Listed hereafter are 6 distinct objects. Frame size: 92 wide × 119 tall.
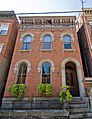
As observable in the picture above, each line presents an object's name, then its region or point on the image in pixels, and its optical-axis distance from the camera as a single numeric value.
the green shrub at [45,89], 6.13
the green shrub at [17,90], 6.14
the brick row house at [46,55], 6.81
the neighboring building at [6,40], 7.54
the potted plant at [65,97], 5.34
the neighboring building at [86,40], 7.58
